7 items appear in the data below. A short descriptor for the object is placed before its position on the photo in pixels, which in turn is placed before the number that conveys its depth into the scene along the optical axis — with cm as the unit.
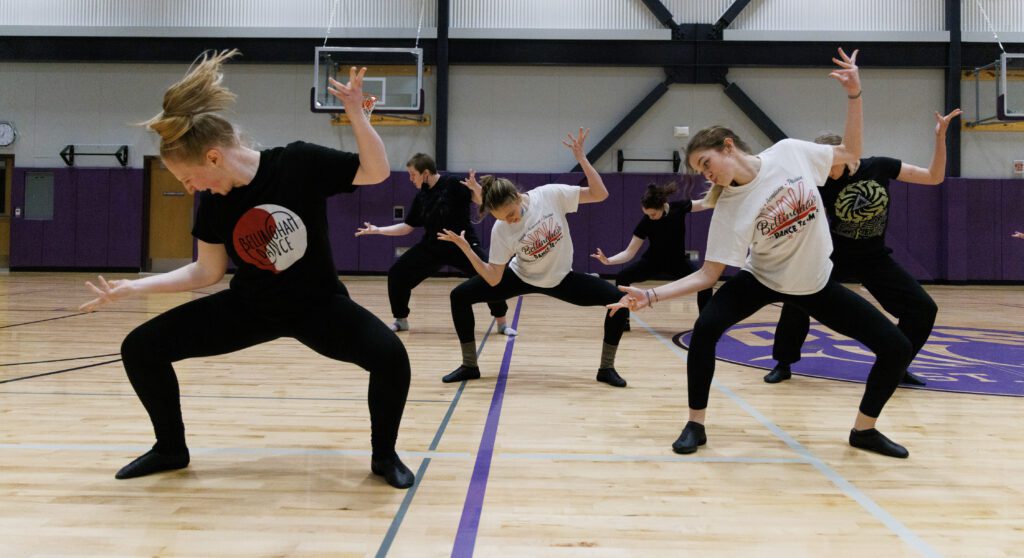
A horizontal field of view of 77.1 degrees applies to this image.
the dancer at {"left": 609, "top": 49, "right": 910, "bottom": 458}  269
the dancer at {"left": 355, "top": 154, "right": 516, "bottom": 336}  600
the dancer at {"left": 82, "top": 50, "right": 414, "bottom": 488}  216
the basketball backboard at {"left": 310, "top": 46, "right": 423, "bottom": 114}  1180
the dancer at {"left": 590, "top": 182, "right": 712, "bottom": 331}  620
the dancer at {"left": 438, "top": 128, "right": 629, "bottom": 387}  395
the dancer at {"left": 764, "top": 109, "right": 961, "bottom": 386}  377
